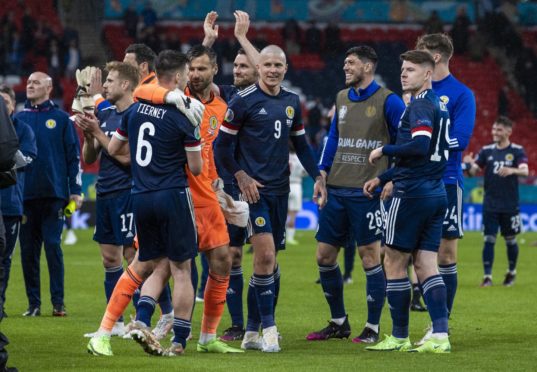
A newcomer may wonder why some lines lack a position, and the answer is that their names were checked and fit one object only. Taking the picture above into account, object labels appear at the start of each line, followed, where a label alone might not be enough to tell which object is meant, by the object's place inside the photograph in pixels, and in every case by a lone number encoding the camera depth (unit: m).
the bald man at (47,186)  22.61
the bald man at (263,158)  17.33
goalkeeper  16.45
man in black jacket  13.24
